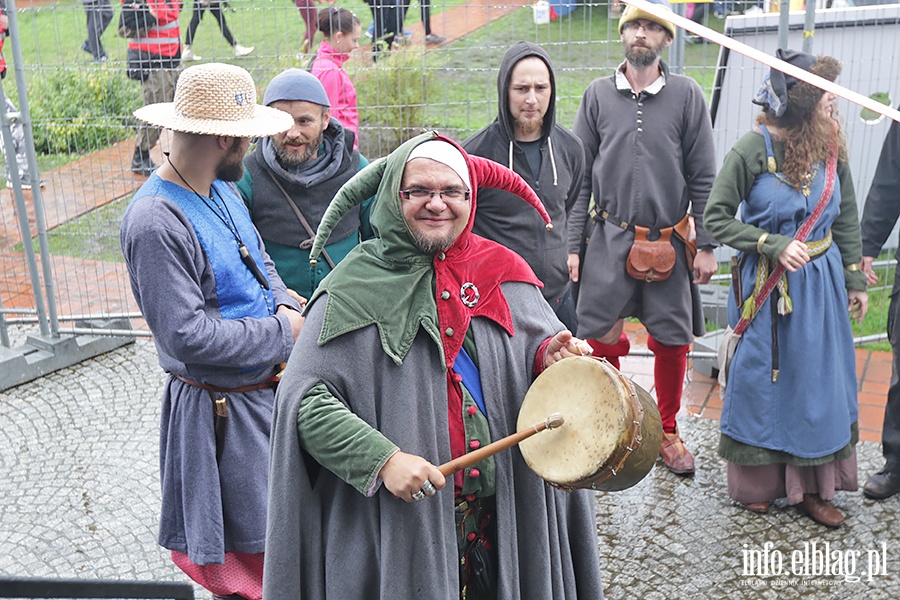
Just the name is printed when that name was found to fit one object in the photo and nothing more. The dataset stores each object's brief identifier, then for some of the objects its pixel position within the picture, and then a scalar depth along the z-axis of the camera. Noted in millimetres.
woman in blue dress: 4441
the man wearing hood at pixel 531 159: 4496
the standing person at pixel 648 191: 5047
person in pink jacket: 6066
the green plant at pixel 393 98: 6266
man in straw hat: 3262
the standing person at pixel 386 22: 6375
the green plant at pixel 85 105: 6141
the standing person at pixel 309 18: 6711
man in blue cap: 4188
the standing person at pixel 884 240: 4832
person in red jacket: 6117
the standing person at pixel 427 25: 6320
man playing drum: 2732
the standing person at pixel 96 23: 6152
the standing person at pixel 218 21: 5957
